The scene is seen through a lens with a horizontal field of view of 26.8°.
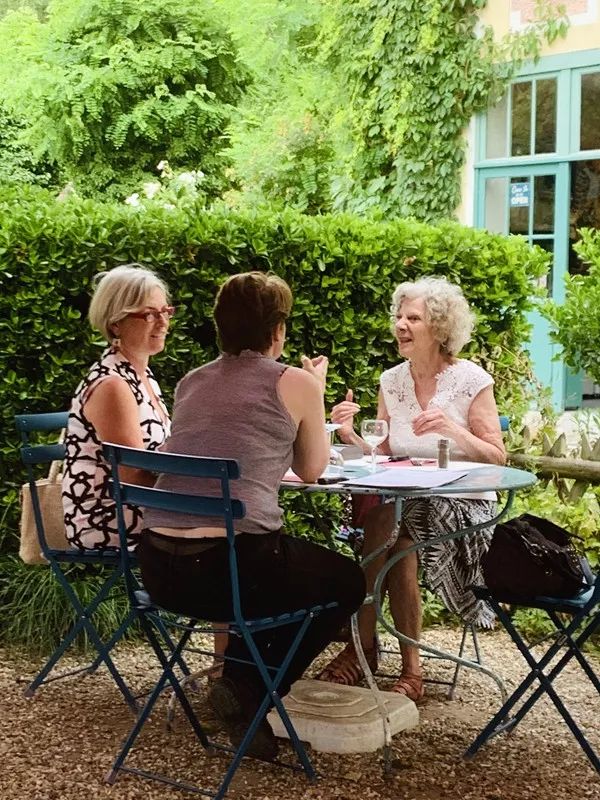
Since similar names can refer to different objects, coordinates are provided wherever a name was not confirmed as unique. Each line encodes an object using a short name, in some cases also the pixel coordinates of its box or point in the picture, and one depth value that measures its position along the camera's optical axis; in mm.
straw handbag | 4449
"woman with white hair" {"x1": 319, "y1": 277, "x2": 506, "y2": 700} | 4410
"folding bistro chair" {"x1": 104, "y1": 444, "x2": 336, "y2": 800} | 3338
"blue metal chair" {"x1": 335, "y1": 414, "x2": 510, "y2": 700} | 4559
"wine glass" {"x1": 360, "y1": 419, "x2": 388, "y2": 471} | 4016
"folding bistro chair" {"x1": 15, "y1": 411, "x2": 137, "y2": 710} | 4250
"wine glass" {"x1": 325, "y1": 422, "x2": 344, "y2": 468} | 4144
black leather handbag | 3697
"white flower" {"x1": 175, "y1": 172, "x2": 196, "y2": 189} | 8461
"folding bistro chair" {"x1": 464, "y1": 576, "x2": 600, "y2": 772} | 3674
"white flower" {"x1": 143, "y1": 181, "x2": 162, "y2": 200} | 8136
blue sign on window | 12266
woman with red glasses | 4176
